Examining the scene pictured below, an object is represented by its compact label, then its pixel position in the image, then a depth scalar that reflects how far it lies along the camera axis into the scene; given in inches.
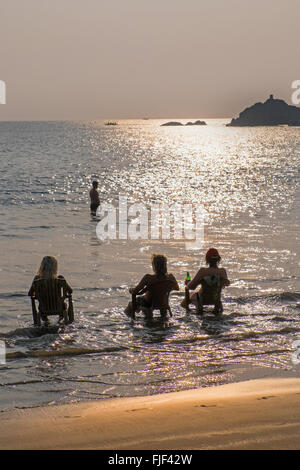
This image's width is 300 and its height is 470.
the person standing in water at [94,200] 1186.0
